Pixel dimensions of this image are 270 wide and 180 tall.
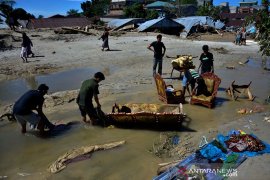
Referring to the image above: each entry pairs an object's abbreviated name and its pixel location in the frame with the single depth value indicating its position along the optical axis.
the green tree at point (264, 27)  9.69
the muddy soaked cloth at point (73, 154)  5.00
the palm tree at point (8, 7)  28.11
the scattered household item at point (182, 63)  9.21
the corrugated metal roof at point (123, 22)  33.66
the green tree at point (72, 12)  57.97
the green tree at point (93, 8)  51.38
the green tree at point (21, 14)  44.55
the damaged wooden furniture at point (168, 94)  7.64
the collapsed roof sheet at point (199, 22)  29.39
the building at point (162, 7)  43.08
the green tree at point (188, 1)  56.77
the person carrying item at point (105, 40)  16.82
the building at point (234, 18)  36.50
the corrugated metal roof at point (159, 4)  48.83
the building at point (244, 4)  61.64
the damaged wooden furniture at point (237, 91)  8.33
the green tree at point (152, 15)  39.67
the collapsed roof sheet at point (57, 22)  37.38
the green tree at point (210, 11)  34.76
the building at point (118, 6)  56.77
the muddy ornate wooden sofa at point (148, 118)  5.98
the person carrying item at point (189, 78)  7.81
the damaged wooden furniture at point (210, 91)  7.58
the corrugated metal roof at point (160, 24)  29.54
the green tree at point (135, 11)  43.90
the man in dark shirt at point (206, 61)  8.18
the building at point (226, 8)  60.48
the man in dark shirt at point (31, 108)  5.75
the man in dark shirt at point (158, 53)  9.48
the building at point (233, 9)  66.28
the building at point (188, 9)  50.75
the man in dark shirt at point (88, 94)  6.10
